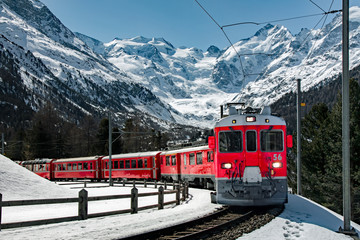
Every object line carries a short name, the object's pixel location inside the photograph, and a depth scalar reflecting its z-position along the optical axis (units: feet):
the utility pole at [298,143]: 74.38
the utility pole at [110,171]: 119.55
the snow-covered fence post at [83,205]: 41.73
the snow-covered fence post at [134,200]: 47.53
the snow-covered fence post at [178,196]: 60.70
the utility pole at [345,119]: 35.01
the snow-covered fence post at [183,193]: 67.47
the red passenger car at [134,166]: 128.77
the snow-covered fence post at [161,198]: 53.66
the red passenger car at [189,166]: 86.38
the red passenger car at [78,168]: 161.89
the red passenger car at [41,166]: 188.35
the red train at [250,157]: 47.50
